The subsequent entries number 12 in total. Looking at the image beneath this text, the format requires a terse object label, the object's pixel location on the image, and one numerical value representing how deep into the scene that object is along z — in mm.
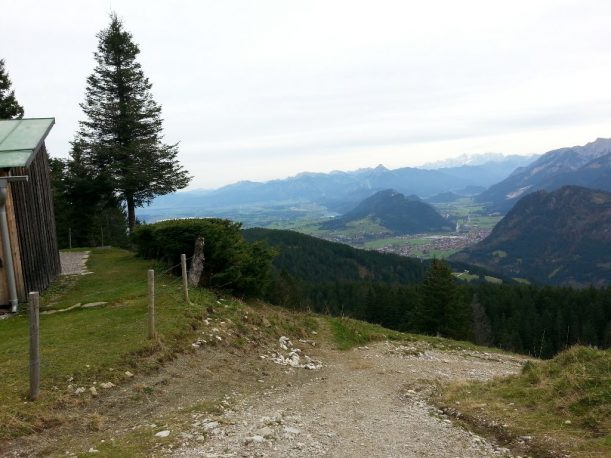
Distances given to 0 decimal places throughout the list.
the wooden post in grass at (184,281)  14069
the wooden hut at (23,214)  14156
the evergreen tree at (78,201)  31297
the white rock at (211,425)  7248
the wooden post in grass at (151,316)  11000
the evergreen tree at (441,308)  35375
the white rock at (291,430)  7269
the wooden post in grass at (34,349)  7797
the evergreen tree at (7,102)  33625
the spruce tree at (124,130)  31312
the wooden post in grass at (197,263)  16531
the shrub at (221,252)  17078
